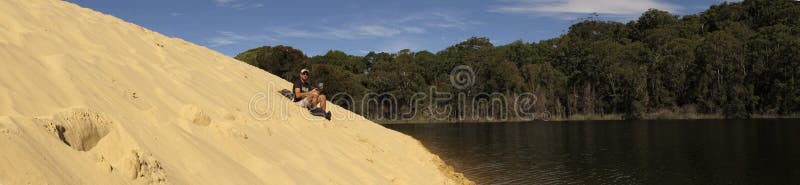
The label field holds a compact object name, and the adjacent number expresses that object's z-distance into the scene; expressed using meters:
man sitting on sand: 13.51
